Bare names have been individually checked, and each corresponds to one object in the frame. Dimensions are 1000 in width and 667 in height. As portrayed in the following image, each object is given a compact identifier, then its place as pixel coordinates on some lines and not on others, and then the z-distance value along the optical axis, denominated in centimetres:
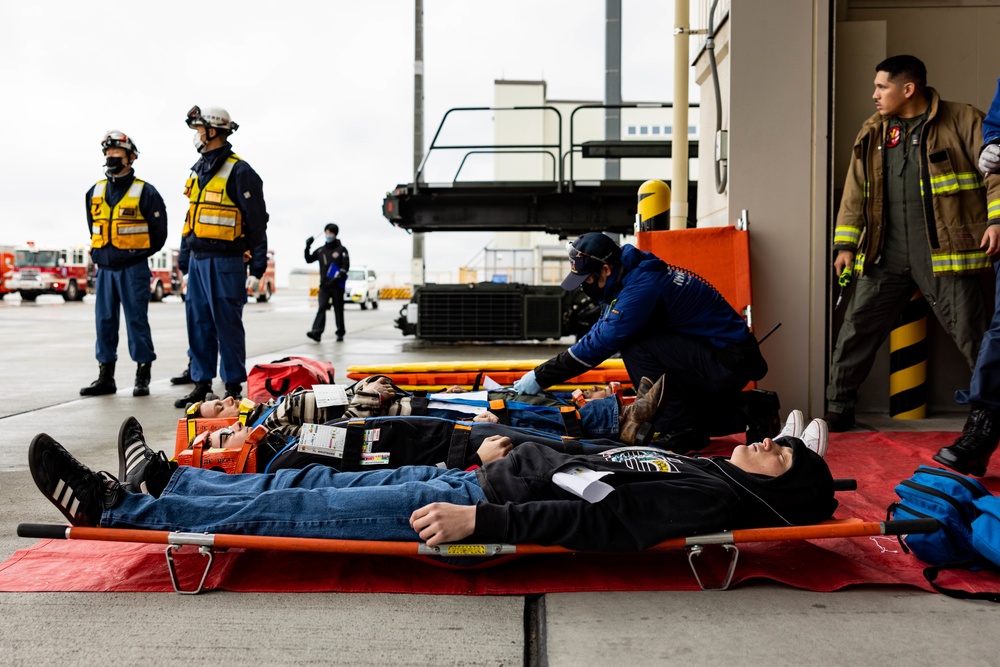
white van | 2747
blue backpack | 242
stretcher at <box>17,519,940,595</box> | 233
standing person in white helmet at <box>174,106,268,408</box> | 611
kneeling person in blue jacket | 410
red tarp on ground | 245
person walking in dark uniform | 1304
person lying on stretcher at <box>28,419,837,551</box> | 235
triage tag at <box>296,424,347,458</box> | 310
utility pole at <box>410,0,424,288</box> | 1681
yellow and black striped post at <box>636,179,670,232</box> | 623
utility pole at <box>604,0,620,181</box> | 1209
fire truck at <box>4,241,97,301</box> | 2830
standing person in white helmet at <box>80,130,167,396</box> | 670
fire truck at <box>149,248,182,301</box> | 3253
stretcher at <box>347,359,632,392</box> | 539
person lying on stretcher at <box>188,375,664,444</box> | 357
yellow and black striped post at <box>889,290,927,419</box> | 540
